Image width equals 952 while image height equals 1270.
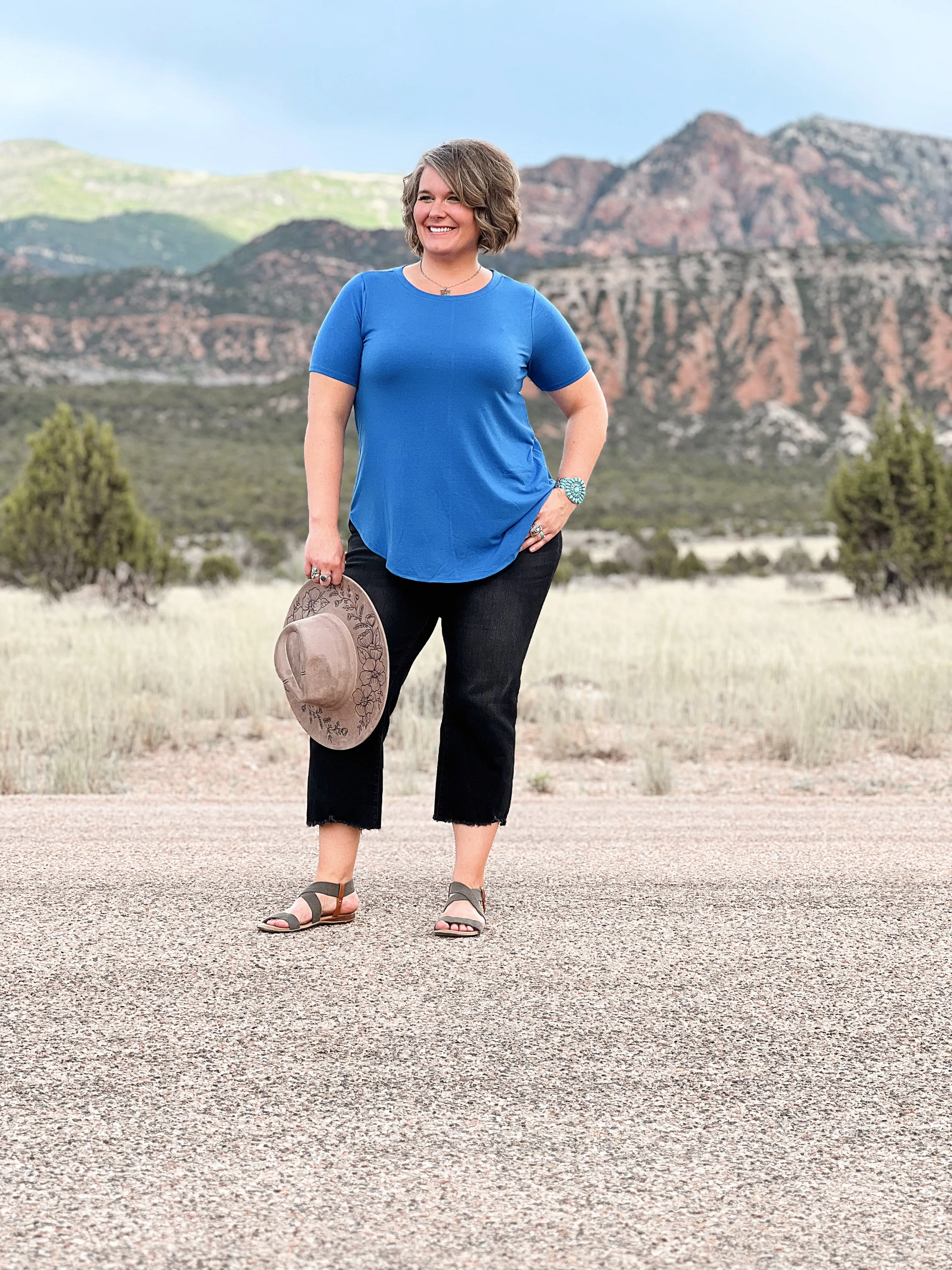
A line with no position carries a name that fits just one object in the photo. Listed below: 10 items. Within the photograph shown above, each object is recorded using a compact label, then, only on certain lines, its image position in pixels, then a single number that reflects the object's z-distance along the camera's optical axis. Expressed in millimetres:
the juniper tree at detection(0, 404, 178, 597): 16094
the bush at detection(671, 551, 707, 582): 25562
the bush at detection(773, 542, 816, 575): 26750
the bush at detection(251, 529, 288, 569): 28500
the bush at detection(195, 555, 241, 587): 23031
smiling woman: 3270
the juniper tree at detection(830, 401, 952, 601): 15695
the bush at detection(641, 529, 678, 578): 25891
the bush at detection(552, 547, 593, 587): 24812
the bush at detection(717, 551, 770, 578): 27203
